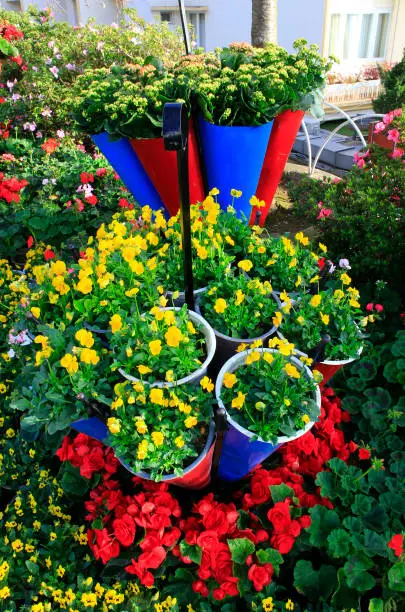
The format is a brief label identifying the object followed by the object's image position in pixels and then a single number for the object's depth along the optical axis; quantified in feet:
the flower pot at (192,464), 4.85
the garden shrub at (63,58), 15.05
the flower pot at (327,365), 5.67
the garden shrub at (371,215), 7.98
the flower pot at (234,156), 7.49
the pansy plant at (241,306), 5.68
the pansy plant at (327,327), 5.62
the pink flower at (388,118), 8.67
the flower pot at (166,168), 7.70
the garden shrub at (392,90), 18.46
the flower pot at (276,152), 8.07
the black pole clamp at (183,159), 4.37
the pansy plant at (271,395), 4.78
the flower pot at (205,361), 4.94
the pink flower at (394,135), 8.31
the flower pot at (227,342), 5.73
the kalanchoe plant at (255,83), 7.11
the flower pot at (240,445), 4.93
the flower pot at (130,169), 8.07
